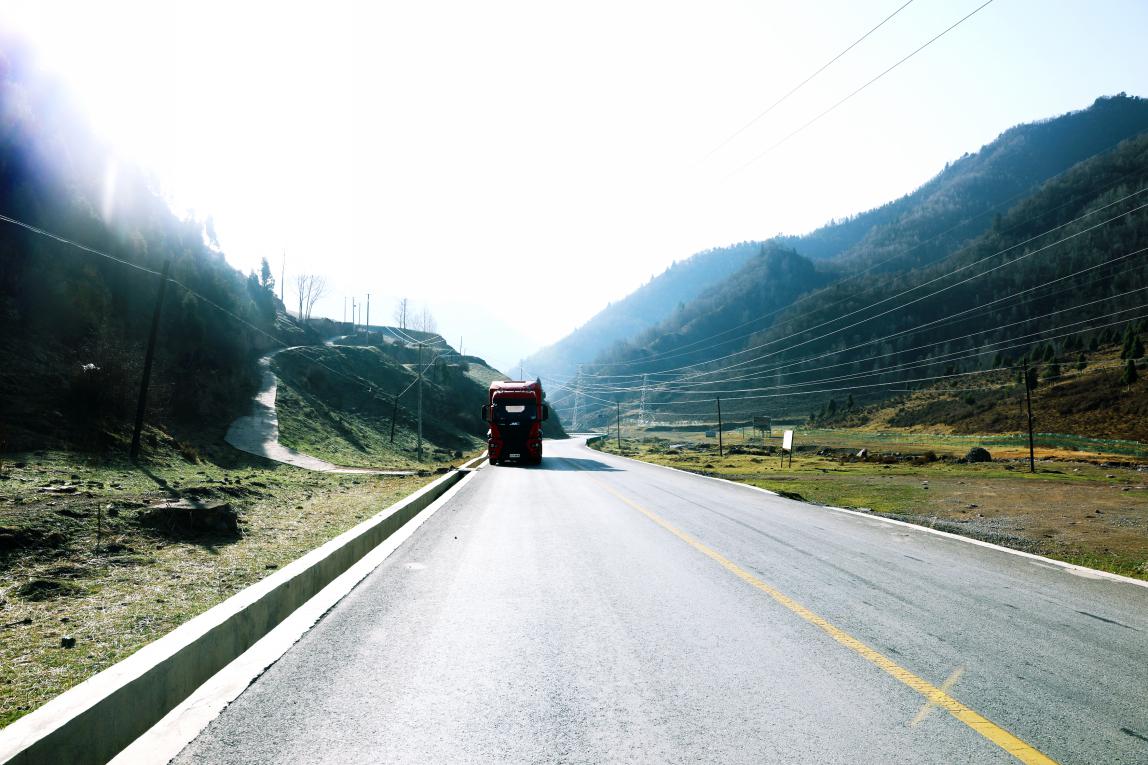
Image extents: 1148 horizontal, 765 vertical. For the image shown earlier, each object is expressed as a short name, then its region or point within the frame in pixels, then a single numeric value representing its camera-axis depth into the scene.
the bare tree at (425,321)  189.12
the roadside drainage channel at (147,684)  2.67
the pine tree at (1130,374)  83.19
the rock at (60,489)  11.60
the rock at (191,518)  8.94
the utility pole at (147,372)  27.55
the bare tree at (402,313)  165.25
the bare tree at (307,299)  137.38
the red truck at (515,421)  37.47
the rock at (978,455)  46.09
